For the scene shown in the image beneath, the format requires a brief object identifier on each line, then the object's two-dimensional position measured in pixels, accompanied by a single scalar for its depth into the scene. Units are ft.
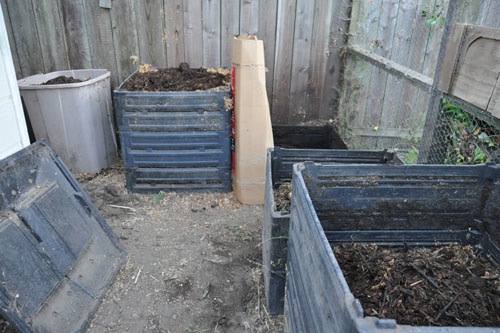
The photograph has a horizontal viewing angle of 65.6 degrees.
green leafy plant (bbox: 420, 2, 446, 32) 12.05
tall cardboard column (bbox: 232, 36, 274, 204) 9.91
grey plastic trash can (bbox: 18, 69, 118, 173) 10.88
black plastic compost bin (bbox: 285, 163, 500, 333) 5.31
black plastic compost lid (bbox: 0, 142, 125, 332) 5.91
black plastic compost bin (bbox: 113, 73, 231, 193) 10.15
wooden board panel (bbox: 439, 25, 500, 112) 5.98
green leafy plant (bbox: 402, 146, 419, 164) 9.49
